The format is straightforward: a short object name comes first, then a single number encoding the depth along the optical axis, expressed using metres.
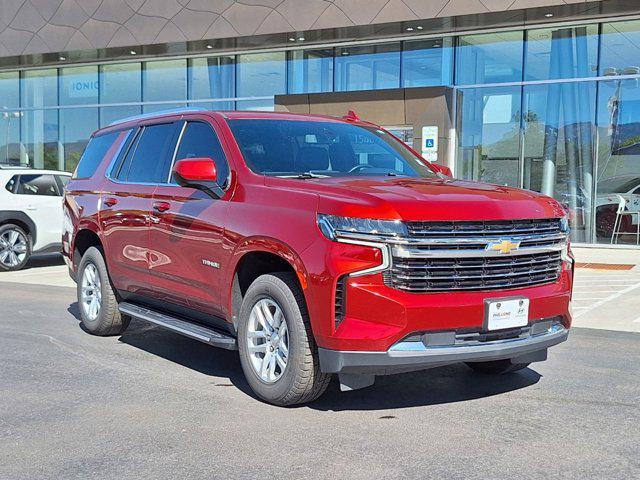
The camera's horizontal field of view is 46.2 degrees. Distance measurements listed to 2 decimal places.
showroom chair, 16.16
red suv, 4.22
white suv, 12.45
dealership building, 16.34
